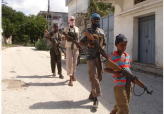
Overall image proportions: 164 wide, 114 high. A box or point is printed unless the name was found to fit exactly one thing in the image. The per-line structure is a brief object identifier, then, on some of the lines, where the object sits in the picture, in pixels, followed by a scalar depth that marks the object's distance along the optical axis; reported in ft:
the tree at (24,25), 143.54
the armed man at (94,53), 10.73
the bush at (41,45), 77.97
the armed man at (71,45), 16.14
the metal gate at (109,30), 34.14
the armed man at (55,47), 18.91
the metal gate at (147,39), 23.86
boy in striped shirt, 7.95
